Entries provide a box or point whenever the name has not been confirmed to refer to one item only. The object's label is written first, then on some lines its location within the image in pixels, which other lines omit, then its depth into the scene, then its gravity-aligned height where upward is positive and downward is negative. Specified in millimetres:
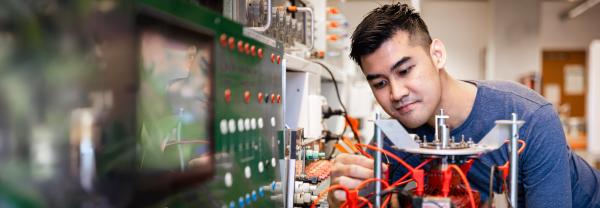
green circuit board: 812 +7
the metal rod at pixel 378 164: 1055 -120
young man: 1438 +12
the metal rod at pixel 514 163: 1022 -113
